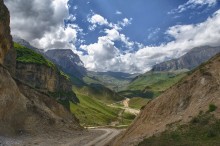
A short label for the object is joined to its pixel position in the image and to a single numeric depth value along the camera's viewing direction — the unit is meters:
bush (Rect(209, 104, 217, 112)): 17.58
